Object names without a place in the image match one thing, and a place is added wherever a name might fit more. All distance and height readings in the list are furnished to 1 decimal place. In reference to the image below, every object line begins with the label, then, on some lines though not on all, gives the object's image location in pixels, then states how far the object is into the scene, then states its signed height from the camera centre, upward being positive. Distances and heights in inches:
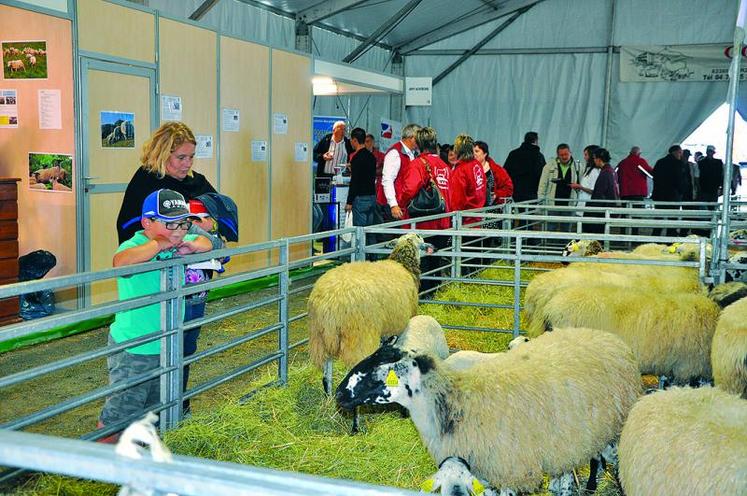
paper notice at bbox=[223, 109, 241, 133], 344.8 +19.4
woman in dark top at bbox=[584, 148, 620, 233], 471.8 -8.3
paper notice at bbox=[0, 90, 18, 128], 274.8 +17.7
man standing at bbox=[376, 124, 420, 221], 286.8 +1.6
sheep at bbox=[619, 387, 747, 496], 96.6 -36.3
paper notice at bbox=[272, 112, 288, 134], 383.6 +20.7
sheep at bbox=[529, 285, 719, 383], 181.9 -36.5
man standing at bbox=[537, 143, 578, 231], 480.4 -4.6
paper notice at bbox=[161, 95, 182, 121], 302.5 +21.4
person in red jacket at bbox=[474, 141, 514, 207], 409.1 -7.0
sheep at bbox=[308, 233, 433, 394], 181.5 -35.7
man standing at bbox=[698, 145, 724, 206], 586.2 -1.2
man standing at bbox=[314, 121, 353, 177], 463.5 +8.1
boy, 138.3 -24.9
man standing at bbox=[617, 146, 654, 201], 530.0 -4.3
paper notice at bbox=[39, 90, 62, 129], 264.8 +16.7
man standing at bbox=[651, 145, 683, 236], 534.9 -1.9
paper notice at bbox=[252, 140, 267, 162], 366.9 +6.0
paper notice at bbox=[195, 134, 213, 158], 325.4 +6.8
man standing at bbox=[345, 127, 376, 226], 380.8 -7.6
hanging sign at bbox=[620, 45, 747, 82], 636.7 +94.1
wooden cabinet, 259.9 -27.8
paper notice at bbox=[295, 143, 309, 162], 406.6 +6.5
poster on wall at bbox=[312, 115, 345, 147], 497.7 +25.4
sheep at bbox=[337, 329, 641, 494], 128.2 -41.2
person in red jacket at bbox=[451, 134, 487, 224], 341.1 -7.4
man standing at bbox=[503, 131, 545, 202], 482.6 +1.0
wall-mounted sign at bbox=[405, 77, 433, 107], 573.3 +57.5
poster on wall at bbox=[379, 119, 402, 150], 612.4 +27.3
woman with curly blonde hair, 162.6 -2.0
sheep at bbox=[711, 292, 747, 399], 152.8 -36.2
